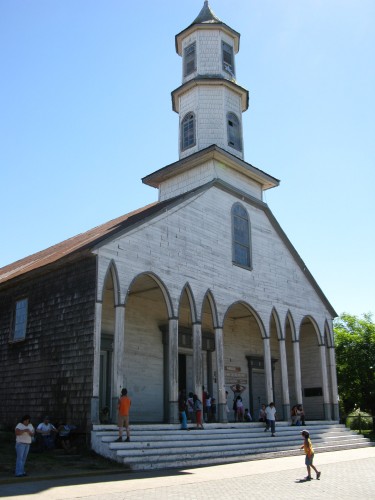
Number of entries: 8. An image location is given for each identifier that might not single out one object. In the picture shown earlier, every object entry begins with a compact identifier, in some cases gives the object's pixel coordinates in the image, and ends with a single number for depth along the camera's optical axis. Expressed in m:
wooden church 15.79
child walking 11.34
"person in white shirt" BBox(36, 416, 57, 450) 14.09
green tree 32.69
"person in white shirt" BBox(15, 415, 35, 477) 10.65
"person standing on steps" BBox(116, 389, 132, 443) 13.43
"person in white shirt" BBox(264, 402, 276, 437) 18.55
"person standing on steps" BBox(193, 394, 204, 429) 16.52
